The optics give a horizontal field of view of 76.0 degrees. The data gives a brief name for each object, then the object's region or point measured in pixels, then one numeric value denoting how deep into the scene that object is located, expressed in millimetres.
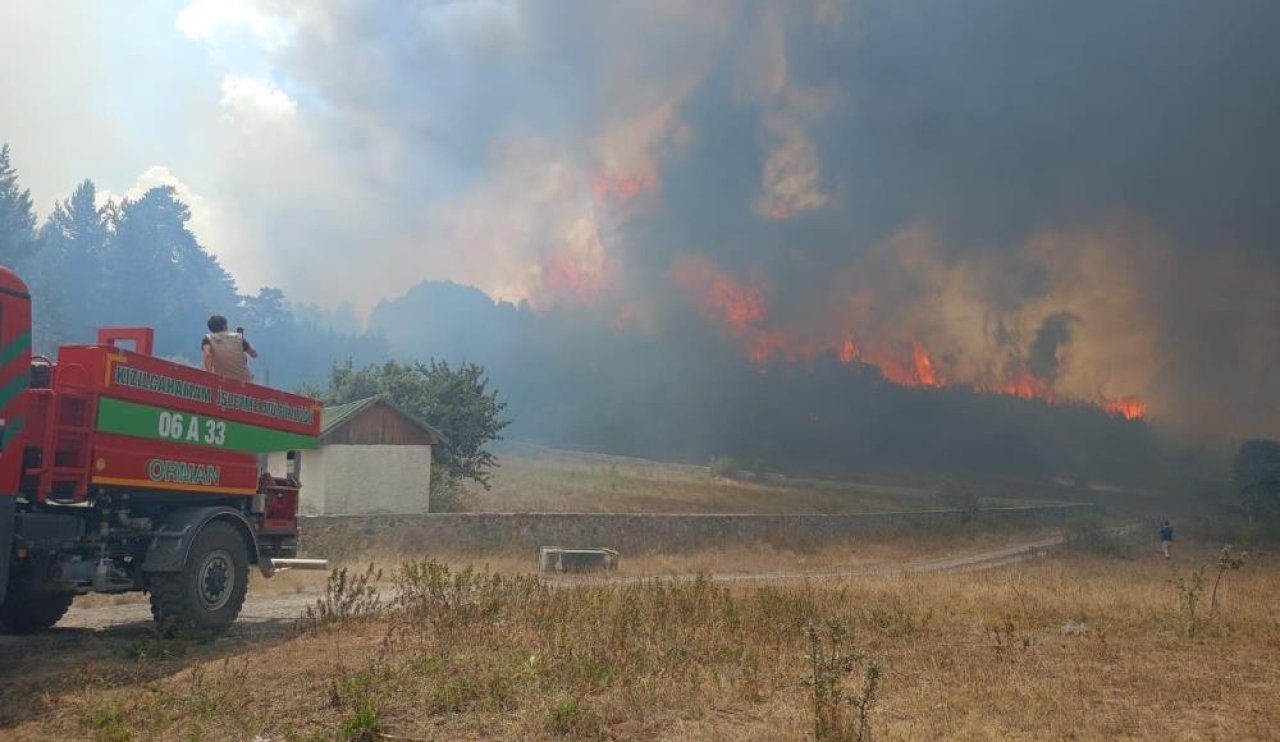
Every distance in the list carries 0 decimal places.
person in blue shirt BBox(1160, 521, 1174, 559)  33719
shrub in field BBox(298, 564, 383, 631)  11031
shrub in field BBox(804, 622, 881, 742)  6234
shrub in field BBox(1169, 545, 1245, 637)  12055
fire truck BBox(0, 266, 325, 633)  8789
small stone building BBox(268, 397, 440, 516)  29938
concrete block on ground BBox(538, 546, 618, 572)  23094
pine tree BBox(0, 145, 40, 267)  72875
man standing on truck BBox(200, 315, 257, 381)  11242
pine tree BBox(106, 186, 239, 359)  93688
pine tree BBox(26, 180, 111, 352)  81688
